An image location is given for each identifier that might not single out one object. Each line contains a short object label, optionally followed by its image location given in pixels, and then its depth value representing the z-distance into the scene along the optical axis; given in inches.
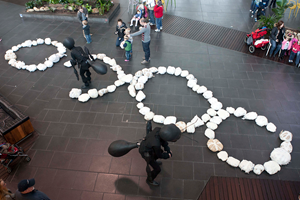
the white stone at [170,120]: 218.7
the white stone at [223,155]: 190.5
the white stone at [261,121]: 216.8
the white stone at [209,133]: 207.6
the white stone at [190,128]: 212.4
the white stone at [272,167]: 180.5
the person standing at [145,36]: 263.1
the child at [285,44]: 287.7
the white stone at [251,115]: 222.4
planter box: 389.7
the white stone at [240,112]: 225.5
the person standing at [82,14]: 332.7
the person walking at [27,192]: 129.2
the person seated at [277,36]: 288.7
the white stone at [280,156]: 186.5
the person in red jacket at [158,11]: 347.6
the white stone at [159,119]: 220.2
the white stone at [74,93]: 250.7
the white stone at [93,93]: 248.4
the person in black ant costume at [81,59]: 221.3
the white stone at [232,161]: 185.6
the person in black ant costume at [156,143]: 131.2
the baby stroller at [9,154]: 175.6
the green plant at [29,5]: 418.0
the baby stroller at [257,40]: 307.9
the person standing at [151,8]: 370.3
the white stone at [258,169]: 180.1
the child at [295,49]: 283.4
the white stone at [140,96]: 243.8
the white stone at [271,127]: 212.4
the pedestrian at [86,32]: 313.0
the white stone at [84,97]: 246.0
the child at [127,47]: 286.0
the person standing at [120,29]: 312.8
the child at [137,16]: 372.2
